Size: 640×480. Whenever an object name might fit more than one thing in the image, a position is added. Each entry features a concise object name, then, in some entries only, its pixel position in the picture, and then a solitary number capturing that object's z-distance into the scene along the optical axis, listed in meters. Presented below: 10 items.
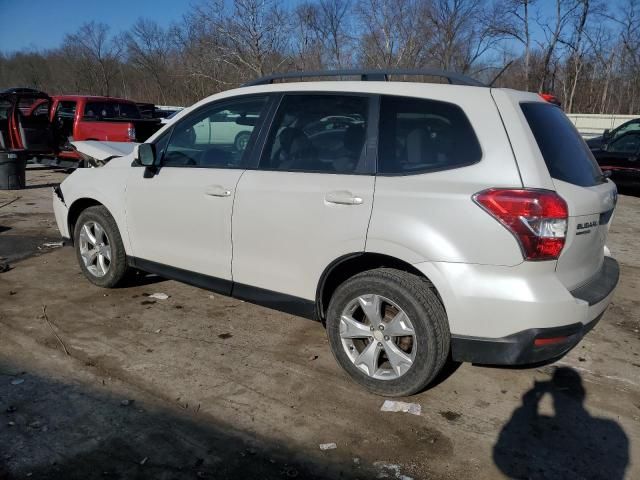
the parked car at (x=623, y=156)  11.32
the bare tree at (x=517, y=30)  34.09
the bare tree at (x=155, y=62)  38.97
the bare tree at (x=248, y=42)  21.28
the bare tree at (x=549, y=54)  34.53
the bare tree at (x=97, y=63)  45.94
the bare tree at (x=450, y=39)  28.41
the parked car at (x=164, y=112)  21.81
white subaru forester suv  2.85
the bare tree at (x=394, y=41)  26.53
